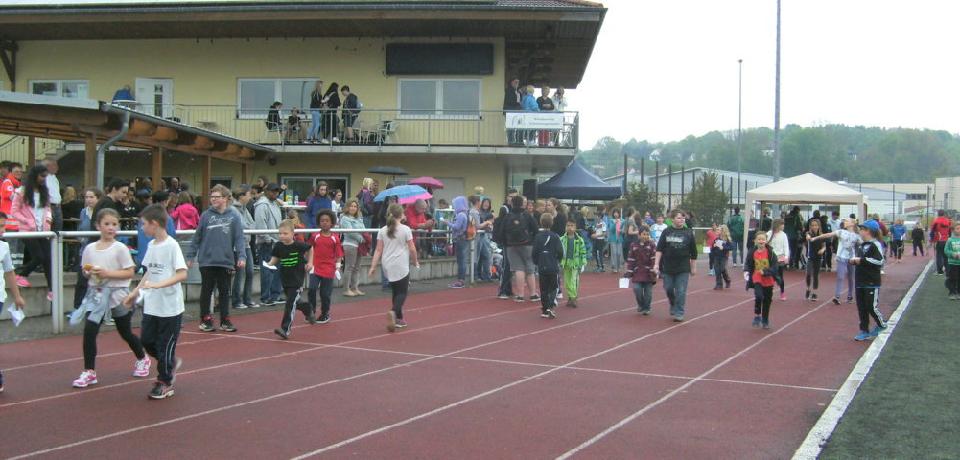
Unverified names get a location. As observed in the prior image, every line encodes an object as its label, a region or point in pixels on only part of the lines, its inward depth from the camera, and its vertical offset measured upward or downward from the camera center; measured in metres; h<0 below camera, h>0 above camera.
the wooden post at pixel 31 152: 21.58 +1.21
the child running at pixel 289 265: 11.71 -0.79
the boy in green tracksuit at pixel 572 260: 16.16 -0.90
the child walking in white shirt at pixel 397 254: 12.87 -0.67
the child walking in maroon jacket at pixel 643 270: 15.20 -1.01
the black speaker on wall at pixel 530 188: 29.78 +0.71
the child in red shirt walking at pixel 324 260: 13.07 -0.79
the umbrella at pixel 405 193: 20.88 +0.34
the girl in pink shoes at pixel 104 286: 8.23 -0.77
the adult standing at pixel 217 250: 11.91 -0.61
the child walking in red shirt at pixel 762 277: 13.80 -0.98
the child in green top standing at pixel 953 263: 18.98 -1.01
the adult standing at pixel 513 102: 26.94 +3.29
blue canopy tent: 27.47 +0.70
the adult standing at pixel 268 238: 15.03 -0.55
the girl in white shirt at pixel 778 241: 16.40 -0.51
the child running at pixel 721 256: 20.95 -1.02
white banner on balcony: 26.11 +2.60
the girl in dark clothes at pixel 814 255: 18.48 -0.86
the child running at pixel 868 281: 12.55 -0.94
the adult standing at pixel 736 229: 29.36 -0.54
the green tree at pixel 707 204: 65.00 +0.57
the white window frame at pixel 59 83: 28.78 +3.81
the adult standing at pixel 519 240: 16.64 -0.57
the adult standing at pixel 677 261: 14.62 -0.81
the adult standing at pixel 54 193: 13.87 +0.16
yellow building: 27.08 +3.97
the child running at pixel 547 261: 14.57 -0.86
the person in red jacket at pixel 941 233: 27.02 -0.53
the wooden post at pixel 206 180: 22.89 +0.63
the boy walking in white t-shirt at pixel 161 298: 8.00 -0.85
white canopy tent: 27.30 +0.63
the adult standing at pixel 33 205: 12.75 -0.04
